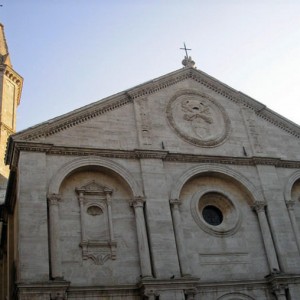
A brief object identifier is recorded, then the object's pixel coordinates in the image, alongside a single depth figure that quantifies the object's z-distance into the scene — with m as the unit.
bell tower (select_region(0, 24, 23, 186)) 28.31
